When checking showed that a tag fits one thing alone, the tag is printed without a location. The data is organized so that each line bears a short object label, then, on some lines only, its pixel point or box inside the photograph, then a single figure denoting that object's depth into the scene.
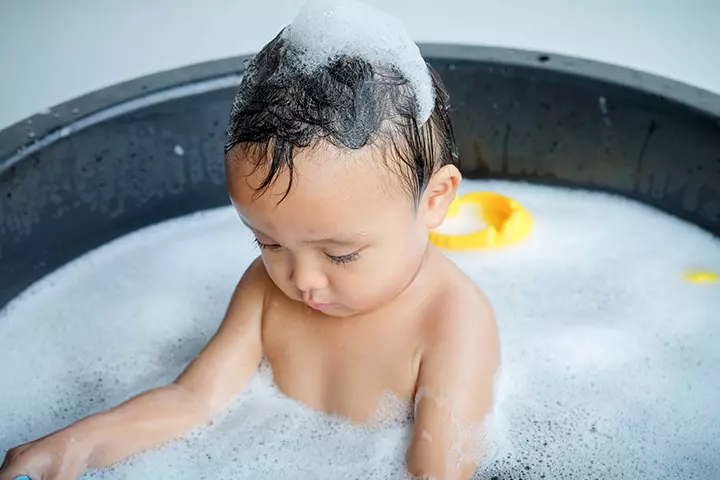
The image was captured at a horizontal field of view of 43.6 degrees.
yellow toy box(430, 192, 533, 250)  1.36
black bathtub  1.25
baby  0.79
